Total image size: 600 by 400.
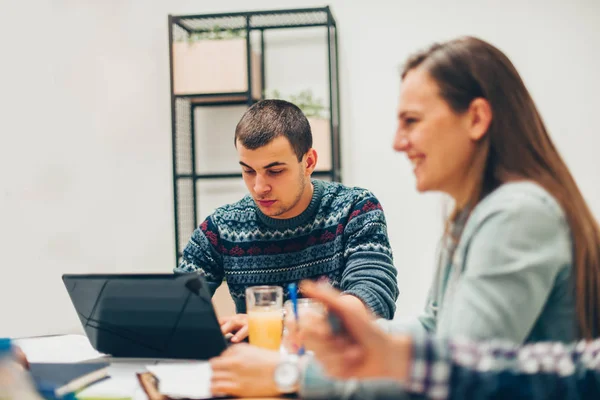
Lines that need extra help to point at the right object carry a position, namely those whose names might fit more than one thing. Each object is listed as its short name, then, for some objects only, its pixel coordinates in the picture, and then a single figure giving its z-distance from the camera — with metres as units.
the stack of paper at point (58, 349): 1.27
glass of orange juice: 1.23
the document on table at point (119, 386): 0.92
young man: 1.64
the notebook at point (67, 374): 0.94
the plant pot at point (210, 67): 2.75
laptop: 1.06
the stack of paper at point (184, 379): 0.94
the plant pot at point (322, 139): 2.75
